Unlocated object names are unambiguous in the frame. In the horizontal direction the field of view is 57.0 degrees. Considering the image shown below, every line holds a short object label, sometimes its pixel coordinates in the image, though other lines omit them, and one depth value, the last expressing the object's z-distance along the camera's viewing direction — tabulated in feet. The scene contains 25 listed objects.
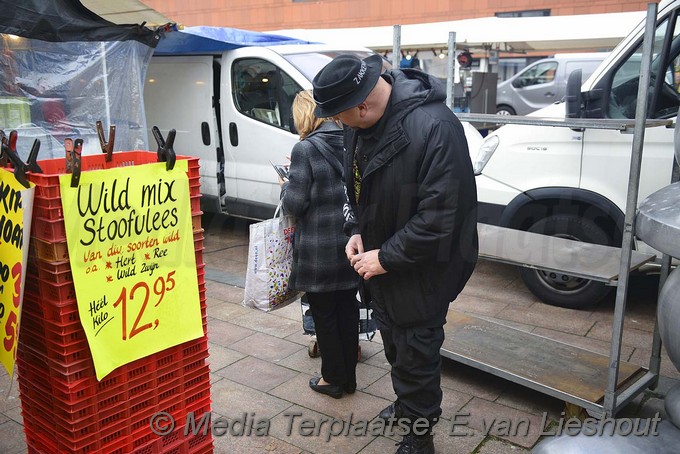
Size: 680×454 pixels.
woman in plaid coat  11.53
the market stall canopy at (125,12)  20.56
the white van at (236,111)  22.62
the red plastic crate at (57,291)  7.52
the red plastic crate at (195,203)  8.97
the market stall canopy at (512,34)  43.52
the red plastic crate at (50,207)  7.32
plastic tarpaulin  18.40
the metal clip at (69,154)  7.52
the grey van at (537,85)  53.67
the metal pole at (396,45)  13.71
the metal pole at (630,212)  9.75
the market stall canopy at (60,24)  17.70
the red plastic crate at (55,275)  7.47
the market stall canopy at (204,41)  23.35
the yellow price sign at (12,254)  7.46
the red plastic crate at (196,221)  9.00
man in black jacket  8.97
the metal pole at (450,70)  14.01
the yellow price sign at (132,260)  7.61
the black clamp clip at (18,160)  7.50
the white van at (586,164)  15.84
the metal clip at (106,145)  8.55
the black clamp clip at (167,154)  8.36
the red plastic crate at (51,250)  7.43
